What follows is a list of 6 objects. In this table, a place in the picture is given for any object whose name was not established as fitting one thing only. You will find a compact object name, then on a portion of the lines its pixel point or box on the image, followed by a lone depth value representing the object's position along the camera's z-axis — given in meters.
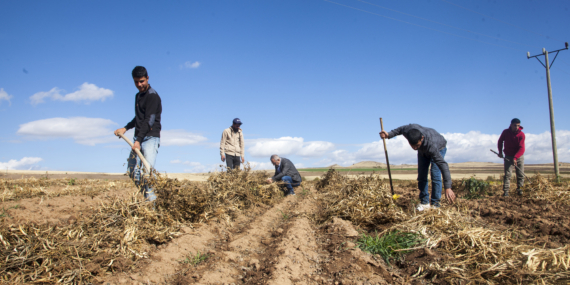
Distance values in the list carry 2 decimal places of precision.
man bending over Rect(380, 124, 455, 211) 4.98
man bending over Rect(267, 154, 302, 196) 8.64
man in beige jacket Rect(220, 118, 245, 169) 8.59
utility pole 14.07
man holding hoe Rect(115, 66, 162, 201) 4.38
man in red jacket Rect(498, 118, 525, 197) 8.04
